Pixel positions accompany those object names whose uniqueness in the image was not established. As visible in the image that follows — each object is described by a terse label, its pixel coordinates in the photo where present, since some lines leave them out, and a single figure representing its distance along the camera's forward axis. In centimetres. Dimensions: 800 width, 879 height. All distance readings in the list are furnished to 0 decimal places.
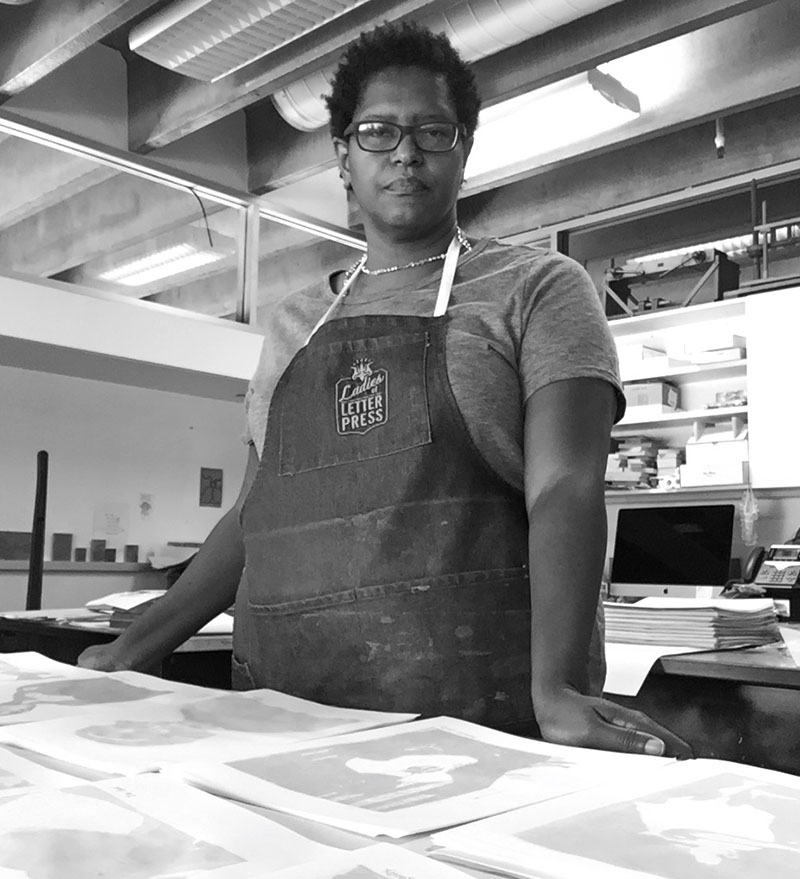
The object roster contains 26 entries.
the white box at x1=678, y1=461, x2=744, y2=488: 442
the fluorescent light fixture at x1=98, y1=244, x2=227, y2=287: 589
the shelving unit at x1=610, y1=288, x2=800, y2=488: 430
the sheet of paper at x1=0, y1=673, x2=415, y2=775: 67
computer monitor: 423
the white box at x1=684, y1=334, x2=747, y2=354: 455
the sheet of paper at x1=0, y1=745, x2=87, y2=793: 59
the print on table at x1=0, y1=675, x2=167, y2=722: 87
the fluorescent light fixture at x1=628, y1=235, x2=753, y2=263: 504
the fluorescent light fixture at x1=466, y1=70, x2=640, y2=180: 407
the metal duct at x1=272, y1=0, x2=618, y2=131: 324
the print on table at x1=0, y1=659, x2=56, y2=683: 101
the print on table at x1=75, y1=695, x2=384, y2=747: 73
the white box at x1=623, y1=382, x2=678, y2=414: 480
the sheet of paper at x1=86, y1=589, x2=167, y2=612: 183
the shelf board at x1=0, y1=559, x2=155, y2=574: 539
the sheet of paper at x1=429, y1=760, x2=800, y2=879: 45
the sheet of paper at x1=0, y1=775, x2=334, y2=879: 44
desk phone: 379
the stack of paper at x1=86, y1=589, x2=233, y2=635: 174
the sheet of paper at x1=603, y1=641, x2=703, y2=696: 164
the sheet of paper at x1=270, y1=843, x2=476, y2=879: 43
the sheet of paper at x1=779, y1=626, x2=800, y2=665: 174
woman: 97
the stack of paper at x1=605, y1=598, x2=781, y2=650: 185
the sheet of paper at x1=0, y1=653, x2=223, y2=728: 84
